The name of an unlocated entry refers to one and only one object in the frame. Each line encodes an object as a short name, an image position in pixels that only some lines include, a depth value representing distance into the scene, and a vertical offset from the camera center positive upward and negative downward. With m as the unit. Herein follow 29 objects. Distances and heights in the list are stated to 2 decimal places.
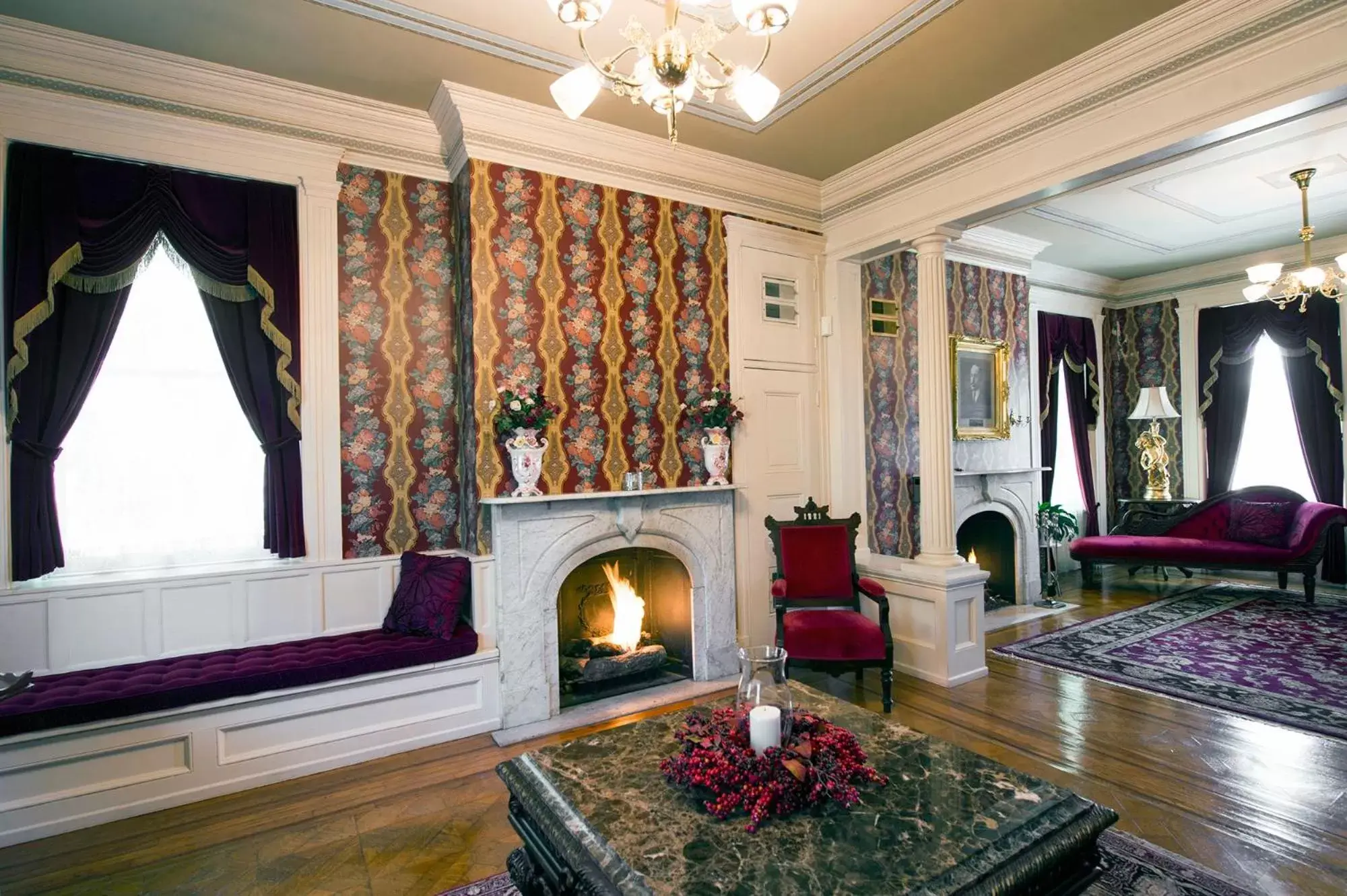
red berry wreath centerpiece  1.71 -0.87
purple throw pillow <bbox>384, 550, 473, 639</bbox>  3.50 -0.76
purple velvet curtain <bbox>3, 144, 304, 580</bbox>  3.06 +0.86
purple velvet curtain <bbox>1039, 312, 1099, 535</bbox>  7.21 +0.68
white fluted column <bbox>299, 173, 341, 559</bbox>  3.62 +0.50
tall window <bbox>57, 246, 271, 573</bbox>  3.25 +0.04
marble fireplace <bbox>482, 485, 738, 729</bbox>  3.65 -0.65
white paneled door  4.63 +0.31
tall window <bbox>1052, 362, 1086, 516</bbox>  7.50 -0.34
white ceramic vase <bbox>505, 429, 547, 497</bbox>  3.65 -0.03
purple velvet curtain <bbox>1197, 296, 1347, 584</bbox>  6.60 +0.60
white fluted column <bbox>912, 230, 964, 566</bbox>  4.42 +0.24
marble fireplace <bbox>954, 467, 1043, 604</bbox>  6.11 -0.78
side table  7.02 -0.82
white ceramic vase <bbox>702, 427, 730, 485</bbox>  4.34 -0.03
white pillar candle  1.85 -0.78
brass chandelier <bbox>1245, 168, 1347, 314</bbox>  4.93 +1.25
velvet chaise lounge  5.98 -0.99
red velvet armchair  3.75 -0.94
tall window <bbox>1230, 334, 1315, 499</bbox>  7.00 +0.01
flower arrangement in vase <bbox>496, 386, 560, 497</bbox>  3.62 +0.14
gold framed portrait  6.03 +0.53
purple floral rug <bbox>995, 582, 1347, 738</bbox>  3.80 -1.51
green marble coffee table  1.48 -0.95
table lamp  7.39 -0.02
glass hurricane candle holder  1.87 -0.70
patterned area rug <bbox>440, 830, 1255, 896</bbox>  2.21 -1.50
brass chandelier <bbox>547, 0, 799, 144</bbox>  1.87 +1.15
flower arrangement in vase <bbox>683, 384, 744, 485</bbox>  4.31 +0.16
